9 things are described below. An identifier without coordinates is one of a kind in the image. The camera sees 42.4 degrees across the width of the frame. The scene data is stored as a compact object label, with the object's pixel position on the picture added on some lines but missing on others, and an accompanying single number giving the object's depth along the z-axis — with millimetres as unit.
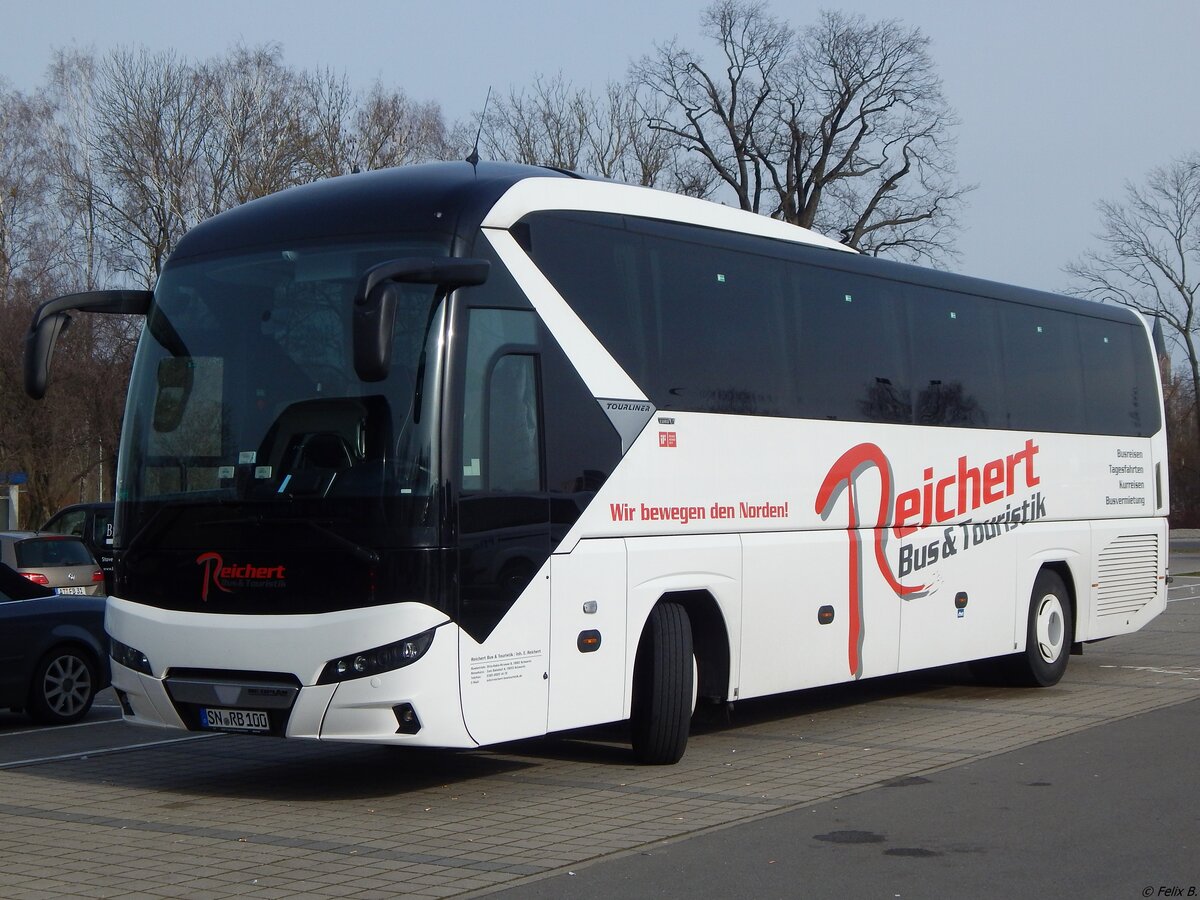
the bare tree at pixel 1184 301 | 64938
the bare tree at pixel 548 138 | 46250
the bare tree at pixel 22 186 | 47125
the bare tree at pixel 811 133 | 49625
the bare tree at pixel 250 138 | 41594
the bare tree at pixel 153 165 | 41750
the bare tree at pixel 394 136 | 43031
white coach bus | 8773
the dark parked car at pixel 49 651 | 12922
